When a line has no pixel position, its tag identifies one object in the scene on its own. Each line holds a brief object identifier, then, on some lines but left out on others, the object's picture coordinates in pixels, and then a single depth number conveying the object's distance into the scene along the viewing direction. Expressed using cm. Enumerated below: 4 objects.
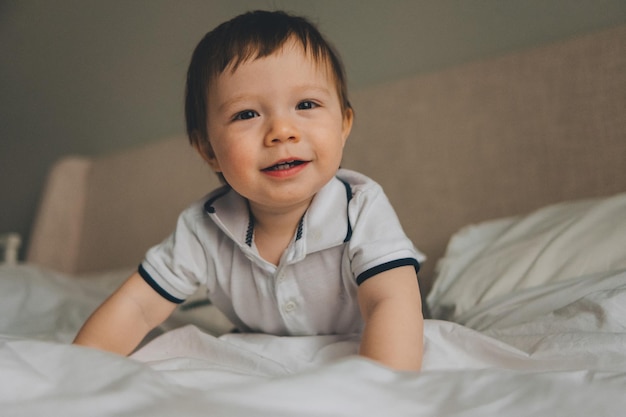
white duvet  43
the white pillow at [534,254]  97
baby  79
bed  46
